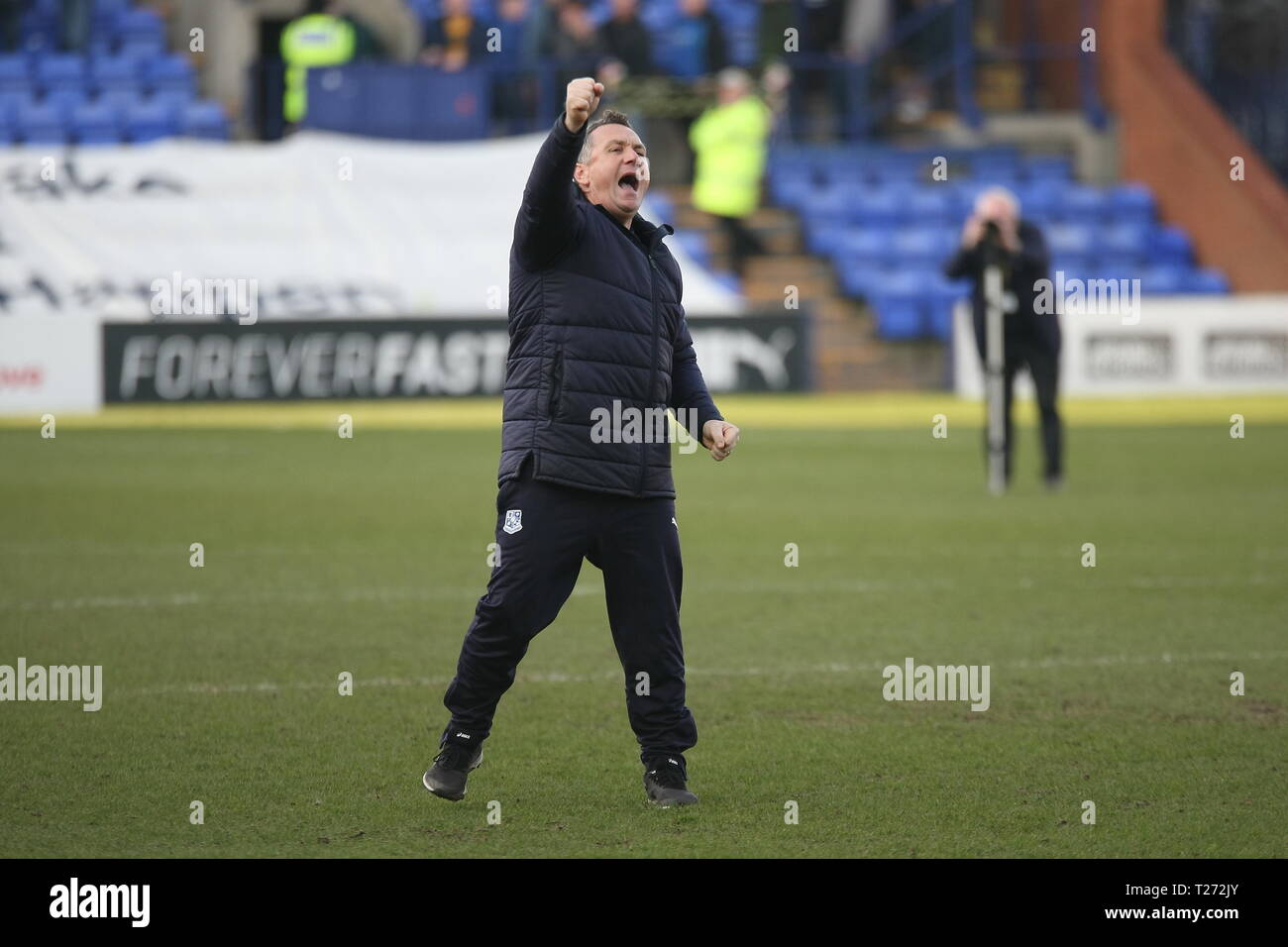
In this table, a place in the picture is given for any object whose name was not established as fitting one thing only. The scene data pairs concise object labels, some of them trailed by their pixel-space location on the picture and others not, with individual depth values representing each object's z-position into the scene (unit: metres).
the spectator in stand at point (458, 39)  30.00
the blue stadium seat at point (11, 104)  29.64
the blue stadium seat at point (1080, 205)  30.09
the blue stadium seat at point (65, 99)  30.00
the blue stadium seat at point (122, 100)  30.16
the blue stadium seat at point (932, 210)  29.73
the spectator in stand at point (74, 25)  31.23
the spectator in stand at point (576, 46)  29.67
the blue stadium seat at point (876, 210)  29.69
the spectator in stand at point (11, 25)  31.20
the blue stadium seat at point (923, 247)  28.94
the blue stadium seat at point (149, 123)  30.02
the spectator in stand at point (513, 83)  30.33
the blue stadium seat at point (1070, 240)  29.17
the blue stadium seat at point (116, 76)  30.67
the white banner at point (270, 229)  25.64
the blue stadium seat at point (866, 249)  28.77
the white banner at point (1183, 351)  25.55
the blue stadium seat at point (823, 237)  28.92
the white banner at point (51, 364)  23.44
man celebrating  6.09
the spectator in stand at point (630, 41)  29.33
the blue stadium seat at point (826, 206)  29.55
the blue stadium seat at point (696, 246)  28.15
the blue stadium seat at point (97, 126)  29.92
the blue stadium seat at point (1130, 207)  30.53
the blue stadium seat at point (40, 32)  31.23
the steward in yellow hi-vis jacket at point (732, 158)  27.59
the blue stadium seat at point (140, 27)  31.58
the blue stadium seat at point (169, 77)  30.81
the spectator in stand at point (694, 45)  29.53
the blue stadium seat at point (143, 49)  31.34
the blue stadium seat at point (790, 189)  29.81
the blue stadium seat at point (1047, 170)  30.95
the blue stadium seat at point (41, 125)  29.69
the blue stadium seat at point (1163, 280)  28.78
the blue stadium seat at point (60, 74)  30.59
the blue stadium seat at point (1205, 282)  29.17
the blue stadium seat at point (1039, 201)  29.94
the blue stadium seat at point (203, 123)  29.98
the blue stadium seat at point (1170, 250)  29.97
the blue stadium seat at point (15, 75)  30.39
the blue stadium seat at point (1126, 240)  29.56
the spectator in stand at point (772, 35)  31.45
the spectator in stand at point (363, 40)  30.25
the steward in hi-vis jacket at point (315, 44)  30.00
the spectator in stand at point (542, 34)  29.89
